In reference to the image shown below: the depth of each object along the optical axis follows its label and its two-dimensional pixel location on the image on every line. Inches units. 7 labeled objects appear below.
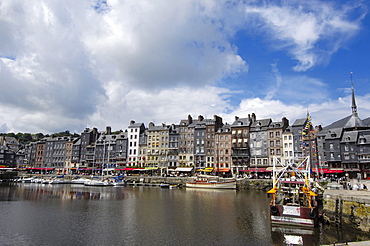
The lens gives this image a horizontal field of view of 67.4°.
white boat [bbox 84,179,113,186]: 2928.2
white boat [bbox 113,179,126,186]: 2972.4
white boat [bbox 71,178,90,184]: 3202.3
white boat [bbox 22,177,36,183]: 3486.7
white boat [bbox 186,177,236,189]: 2532.0
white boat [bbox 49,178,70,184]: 3222.0
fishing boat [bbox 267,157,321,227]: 968.3
